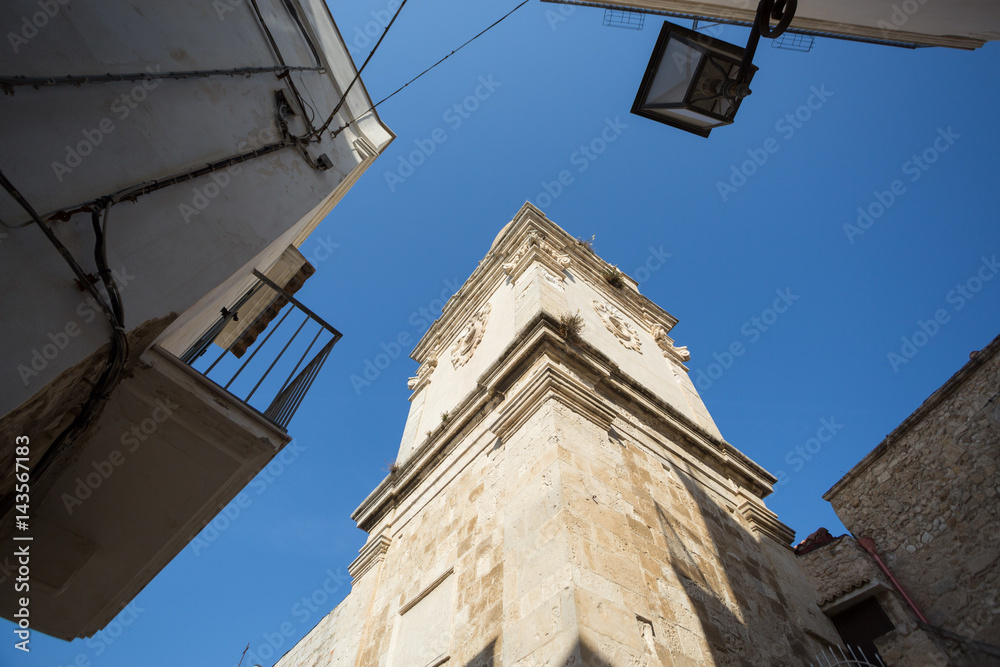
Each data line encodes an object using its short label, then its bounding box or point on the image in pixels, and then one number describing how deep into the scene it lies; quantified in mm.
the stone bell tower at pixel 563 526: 4219
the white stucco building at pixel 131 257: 2943
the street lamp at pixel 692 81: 4285
